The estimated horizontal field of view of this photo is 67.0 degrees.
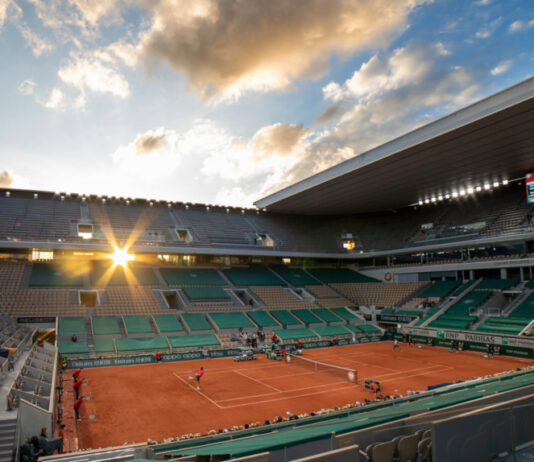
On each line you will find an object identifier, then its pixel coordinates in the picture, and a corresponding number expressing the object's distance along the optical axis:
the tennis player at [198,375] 24.92
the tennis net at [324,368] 26.15
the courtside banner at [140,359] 30.38
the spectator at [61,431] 15.38
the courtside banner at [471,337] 33.91
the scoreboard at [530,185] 38.88
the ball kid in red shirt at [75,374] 21.76
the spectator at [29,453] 12.16
